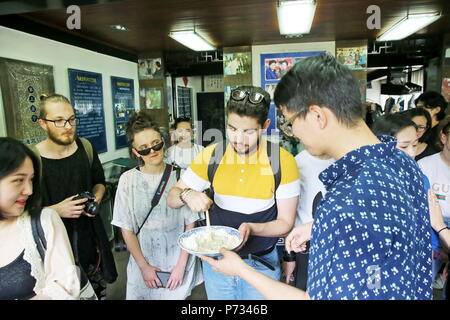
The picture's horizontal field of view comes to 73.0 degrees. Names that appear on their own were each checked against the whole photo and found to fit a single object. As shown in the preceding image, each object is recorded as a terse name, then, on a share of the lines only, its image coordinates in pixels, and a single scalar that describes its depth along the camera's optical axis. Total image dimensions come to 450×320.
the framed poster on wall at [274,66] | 4.38
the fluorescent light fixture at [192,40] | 3.45
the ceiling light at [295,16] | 2.58
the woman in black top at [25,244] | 1.04
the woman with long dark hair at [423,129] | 2.24
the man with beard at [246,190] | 1.33
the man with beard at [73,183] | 1.67
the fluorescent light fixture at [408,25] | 3.08
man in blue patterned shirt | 0.62
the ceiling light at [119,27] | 3.23
